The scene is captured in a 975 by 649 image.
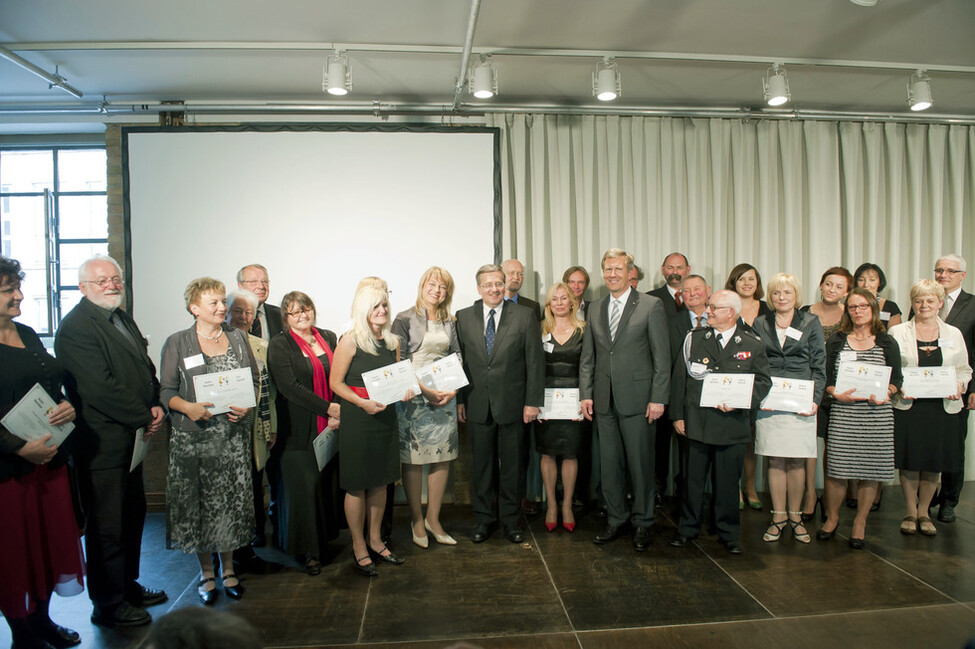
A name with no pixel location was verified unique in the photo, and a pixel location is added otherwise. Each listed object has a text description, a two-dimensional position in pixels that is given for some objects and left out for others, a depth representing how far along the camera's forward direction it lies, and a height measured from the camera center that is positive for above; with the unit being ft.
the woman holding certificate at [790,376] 11.85 -1.05
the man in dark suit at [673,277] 15.23 +1.26
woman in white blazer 12.16 -1.59
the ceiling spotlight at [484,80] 12.69 +5.36
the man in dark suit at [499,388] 12.05 -1.22
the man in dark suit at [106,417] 8.78 -1.23
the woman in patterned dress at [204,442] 9.61 -1.77
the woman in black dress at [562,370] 12.73 -0.91
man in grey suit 11.90 -1.17
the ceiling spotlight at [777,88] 13.20 +5.27
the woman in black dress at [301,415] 10.55 -1.52
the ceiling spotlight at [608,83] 12.98 +5.35
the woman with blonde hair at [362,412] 10.60 -1.45
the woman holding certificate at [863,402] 11.63 -1.58
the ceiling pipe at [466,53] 10.37 +5.71
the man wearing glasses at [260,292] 12.48 +0.88
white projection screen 15.33 +3.23
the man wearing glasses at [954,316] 13.55 +0.10
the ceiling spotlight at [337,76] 12.19 +5.30
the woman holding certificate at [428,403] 11.74 -1.46
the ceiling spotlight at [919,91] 13.80 +5.41
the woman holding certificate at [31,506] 7.91 -2.35
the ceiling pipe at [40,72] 12.33 +5.90
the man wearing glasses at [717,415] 11.37 -1.77
